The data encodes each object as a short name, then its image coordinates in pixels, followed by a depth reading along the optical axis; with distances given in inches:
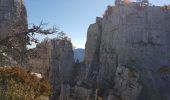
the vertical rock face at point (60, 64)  1170.9
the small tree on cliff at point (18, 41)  383.5
